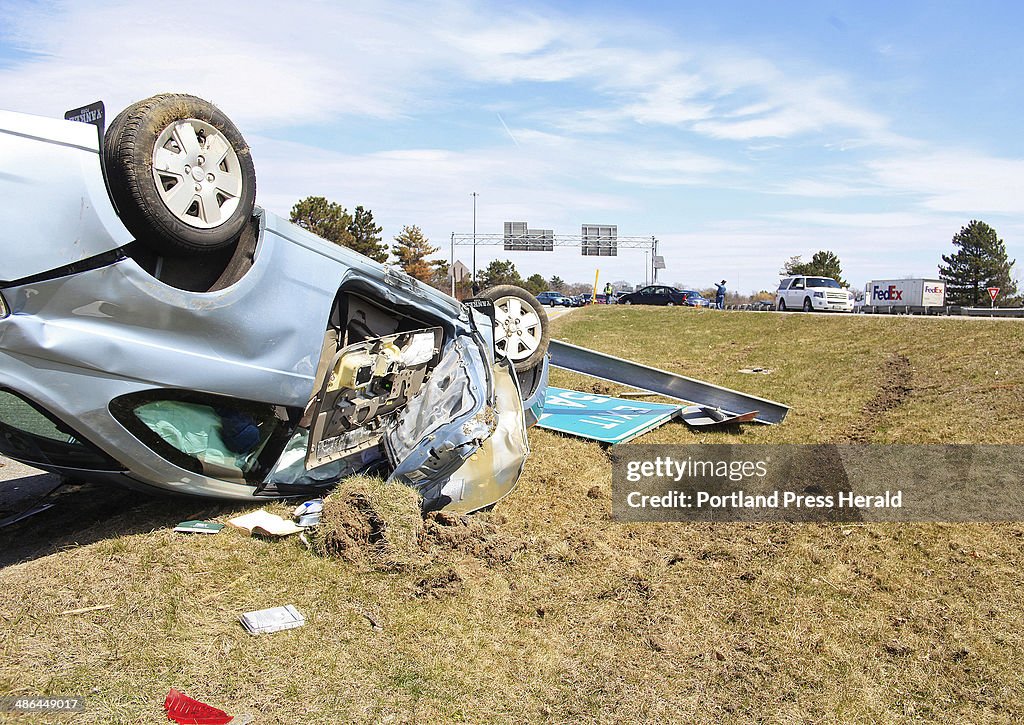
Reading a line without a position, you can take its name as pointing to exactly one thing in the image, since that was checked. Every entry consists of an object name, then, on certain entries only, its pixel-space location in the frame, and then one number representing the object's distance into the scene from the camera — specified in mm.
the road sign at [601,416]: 8570
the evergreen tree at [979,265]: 55500
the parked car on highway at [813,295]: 28203
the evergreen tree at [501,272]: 63612
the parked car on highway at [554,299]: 52312
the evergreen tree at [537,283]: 75862
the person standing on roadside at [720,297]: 34094
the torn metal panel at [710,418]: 9148
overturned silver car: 3693
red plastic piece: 3117
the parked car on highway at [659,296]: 37469
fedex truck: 37812
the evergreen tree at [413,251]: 48625
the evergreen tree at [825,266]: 61500
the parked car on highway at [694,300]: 37438
